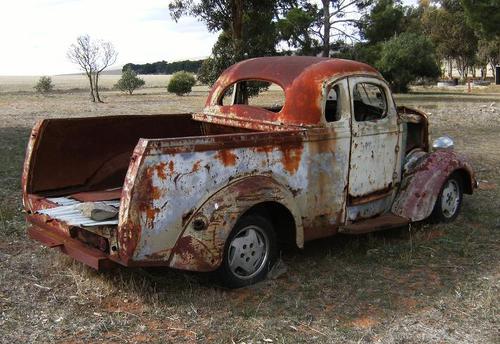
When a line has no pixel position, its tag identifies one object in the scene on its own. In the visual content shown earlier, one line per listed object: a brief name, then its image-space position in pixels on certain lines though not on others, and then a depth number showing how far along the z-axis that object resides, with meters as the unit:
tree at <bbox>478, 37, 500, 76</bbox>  52.94
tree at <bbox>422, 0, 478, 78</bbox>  58.72
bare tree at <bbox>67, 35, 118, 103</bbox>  35.16
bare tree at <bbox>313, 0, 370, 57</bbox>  34.06
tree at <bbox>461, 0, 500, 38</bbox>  30.36
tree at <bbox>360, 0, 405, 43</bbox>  35.19
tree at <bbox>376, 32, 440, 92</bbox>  34.53
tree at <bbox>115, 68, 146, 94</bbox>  40.69
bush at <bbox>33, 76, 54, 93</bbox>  43.59
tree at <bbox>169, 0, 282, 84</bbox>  23.80
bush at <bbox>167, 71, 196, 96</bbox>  37.56
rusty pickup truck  3.91
